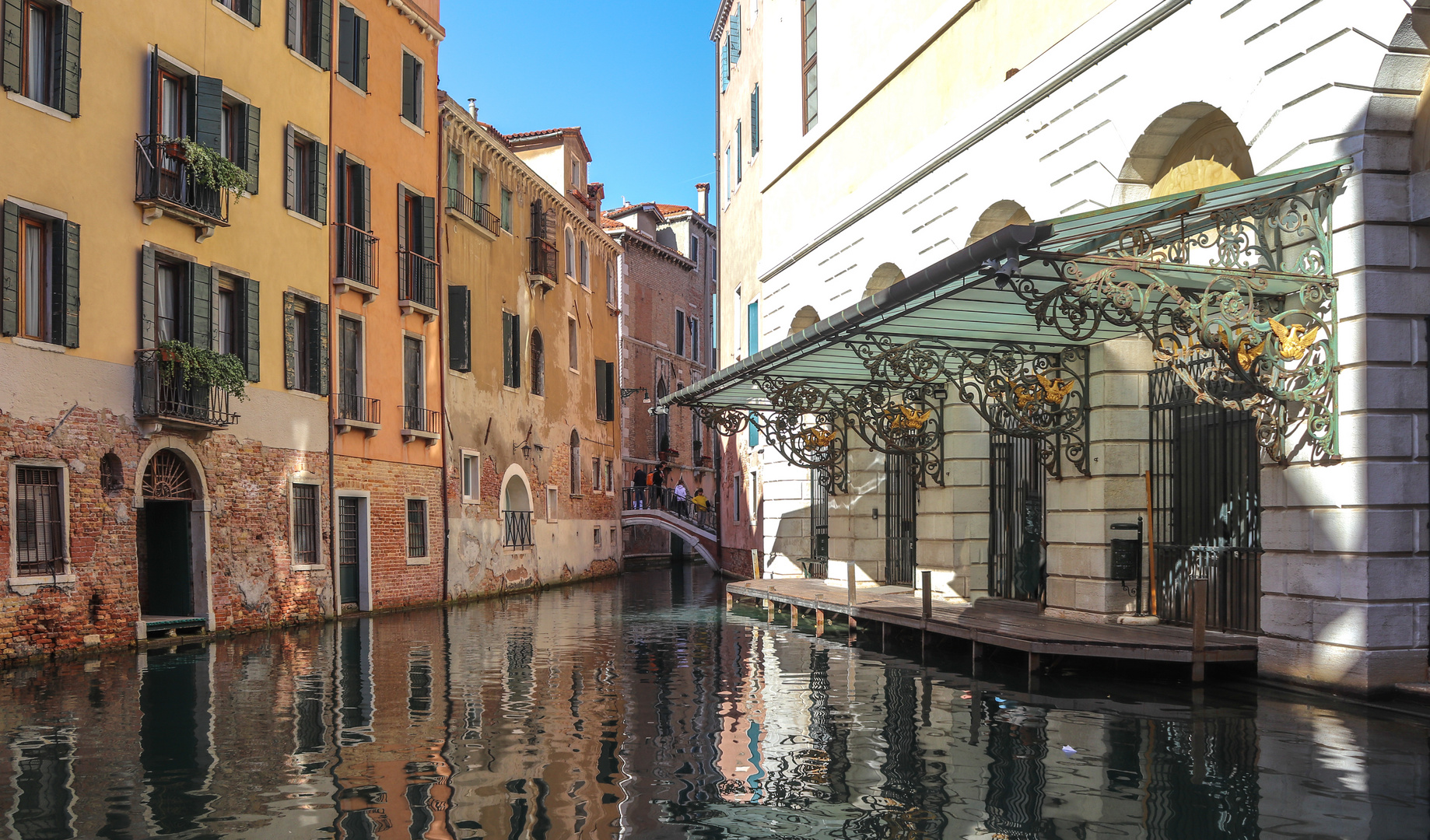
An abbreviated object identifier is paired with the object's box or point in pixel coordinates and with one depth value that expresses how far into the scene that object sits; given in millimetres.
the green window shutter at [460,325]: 26797
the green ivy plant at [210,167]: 17766
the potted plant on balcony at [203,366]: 17359
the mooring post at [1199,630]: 10977
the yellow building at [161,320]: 15578
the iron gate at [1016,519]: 17203
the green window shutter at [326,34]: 22062
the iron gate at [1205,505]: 12273
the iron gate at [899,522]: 21641
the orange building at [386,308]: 22859
